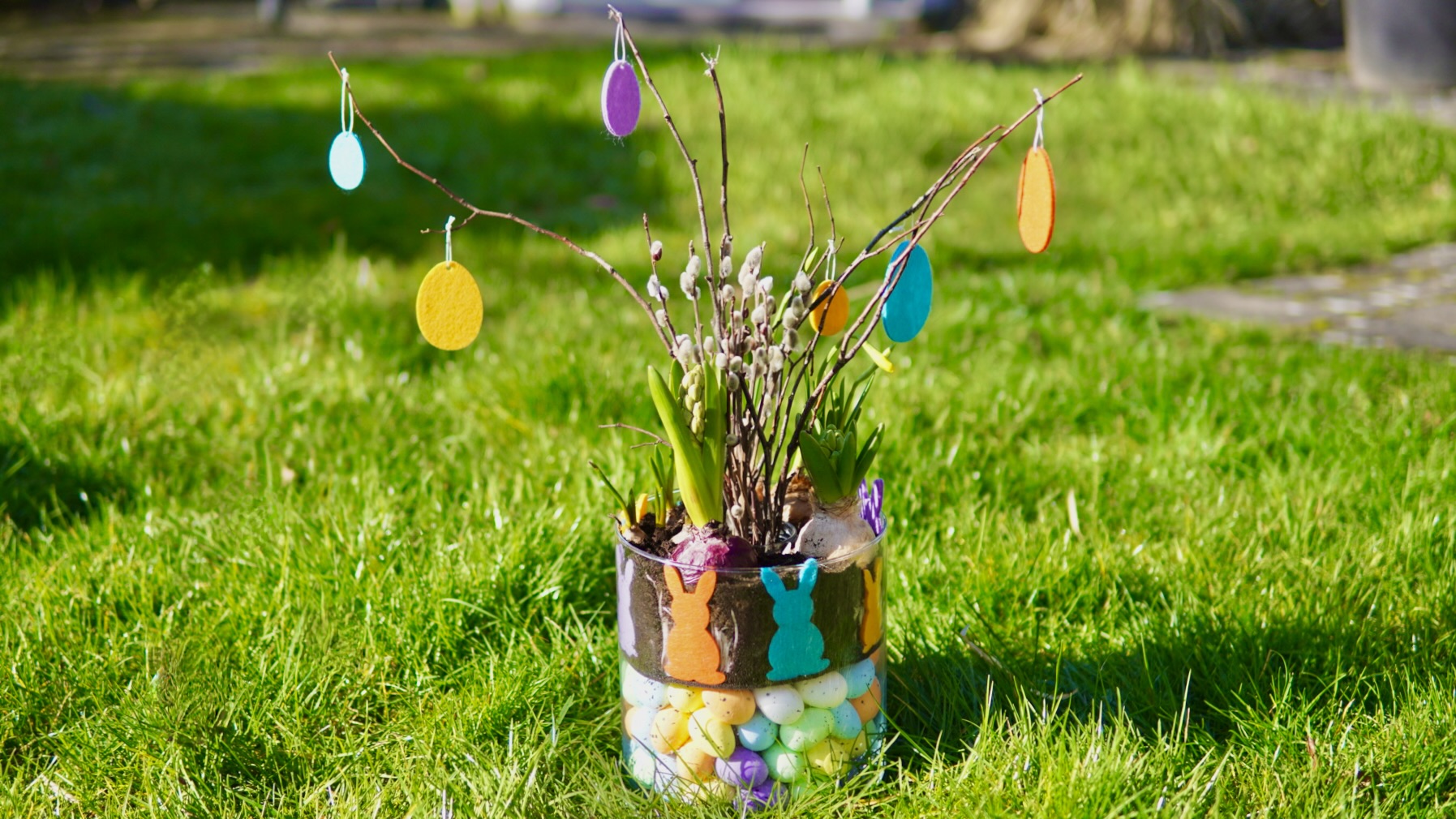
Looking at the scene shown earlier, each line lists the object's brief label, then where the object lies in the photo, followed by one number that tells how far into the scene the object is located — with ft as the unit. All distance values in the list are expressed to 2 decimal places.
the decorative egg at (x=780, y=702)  5.87
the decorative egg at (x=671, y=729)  5.95
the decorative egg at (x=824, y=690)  5.91
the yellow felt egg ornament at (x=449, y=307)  5.85
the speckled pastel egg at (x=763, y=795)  5.94
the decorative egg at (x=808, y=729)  5.92
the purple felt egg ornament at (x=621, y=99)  5.82
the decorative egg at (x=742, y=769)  5.95
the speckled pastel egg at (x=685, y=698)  5.92
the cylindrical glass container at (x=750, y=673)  5.82
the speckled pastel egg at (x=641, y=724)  5.99
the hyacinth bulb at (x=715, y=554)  5.84
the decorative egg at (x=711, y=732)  5.90
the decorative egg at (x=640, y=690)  5.96
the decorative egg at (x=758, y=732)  5.92
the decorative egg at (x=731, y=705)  5.87
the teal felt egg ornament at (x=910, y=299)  5.95
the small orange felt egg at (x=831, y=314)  6.01
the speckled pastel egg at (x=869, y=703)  6.00
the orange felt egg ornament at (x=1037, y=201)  5.79
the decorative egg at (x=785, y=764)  5.94
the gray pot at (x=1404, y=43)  20.47
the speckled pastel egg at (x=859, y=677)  5.95
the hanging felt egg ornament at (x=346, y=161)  5.85
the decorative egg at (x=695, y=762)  5.94
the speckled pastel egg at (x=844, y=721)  5.94
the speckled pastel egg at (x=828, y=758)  5.96
